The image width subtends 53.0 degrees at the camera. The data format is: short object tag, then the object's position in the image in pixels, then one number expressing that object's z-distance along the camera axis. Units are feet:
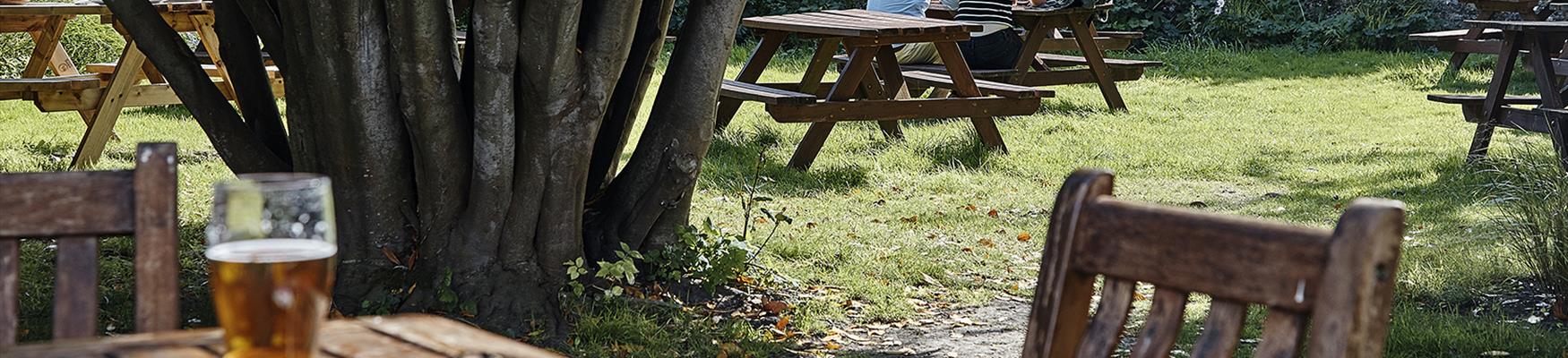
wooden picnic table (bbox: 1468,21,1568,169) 22.26
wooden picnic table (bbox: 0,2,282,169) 21.40
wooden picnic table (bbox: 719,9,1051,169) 22.75
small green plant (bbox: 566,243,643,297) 13.48
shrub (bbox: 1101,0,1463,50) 47.37
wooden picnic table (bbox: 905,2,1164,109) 29.96
